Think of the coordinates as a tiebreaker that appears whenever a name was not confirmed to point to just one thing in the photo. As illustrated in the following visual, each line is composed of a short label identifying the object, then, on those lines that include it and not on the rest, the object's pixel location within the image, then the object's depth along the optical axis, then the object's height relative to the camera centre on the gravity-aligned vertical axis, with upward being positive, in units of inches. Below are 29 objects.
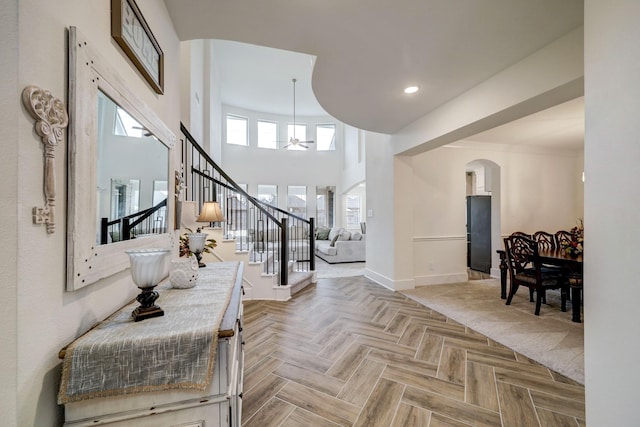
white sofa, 265.9 -37.8
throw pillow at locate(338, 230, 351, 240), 268.8 -24.9
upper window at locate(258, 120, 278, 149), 362.9 +114.5
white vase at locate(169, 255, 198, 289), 57.9 -14.7
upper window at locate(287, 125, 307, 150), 373.1 +120.8
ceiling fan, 300.3 +120.5
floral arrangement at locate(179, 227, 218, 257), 97.2 -13.9
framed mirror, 33.4 +7.1
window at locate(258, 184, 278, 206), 360.2 +28.1
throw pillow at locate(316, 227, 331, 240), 326.6 -27.7
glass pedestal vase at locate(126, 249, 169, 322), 39.4 -10.1
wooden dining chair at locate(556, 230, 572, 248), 165.4 -17.3
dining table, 112.7 -25.4
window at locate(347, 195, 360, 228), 392.2 +2.9
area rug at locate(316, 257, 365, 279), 209.5 -52.7
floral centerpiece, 132.8 -17.1
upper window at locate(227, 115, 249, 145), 344.5 +114.7
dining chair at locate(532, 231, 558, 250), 163.7 -19.4
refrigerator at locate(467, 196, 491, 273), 215.8 -17.6
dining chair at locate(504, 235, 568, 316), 125.2 -31.4
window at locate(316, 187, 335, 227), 384.2 +8.9
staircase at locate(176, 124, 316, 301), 138.1 -24.0
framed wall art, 44.3 +34.9
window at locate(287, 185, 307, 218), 372.5 +19.7
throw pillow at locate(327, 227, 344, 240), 288.3 -23.0
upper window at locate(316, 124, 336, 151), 385.7 +117.6
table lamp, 112.0 -0.3
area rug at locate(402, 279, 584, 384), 89.1 -50.6
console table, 31.6 -21.6
